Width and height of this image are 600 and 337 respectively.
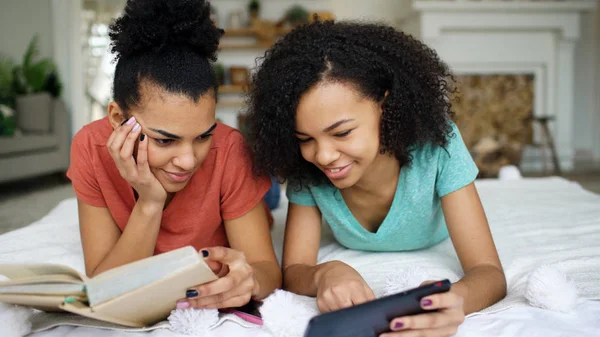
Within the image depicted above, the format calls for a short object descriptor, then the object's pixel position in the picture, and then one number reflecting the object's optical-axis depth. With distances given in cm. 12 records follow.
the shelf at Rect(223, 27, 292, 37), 598
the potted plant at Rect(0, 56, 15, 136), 423
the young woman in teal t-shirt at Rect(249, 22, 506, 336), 107
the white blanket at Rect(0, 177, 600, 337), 93
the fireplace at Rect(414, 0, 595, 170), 512
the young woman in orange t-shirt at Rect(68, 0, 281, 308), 103
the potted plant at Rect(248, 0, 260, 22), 598
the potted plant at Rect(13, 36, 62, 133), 478
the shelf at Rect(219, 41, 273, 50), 603
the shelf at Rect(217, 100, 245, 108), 618
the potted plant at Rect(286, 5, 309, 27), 598
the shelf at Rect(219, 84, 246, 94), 608
